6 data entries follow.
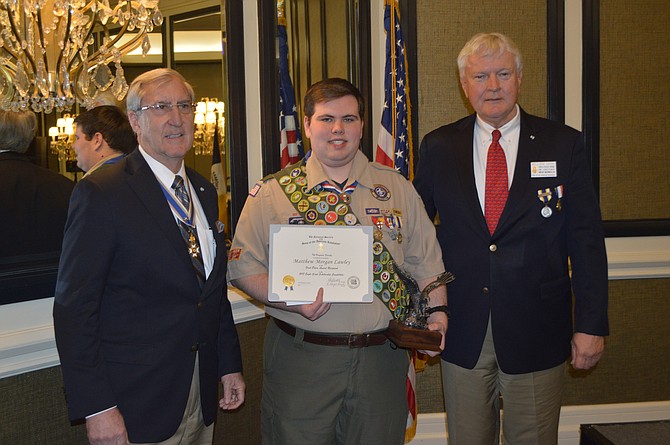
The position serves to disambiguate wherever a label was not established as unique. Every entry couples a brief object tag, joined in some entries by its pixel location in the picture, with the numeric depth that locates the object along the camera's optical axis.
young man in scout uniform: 2.27
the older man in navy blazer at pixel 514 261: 2.47
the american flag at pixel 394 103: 3.62
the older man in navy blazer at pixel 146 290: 1.84
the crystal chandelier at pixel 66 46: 2.78
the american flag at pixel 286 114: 3.39
